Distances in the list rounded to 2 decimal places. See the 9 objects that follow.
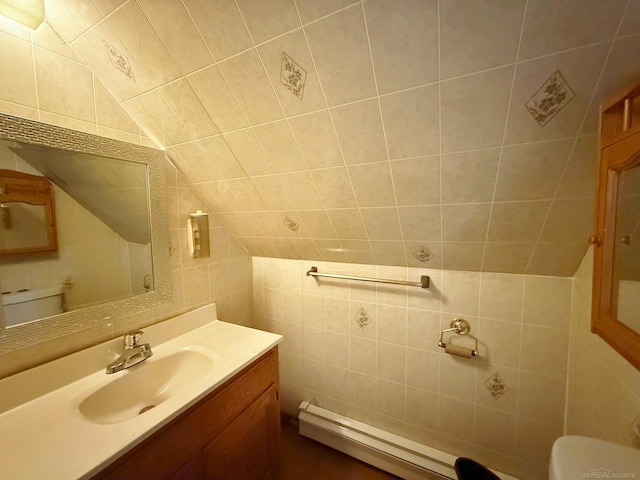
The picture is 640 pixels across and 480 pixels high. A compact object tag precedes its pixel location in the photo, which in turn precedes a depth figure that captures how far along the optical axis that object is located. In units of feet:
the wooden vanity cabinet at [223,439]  2.24
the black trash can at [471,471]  3.31
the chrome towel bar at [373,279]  4.01
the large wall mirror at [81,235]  2.48
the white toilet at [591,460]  1.61
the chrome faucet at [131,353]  3.10
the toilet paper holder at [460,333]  3.79
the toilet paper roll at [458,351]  3.78
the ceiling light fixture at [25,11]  2.24
